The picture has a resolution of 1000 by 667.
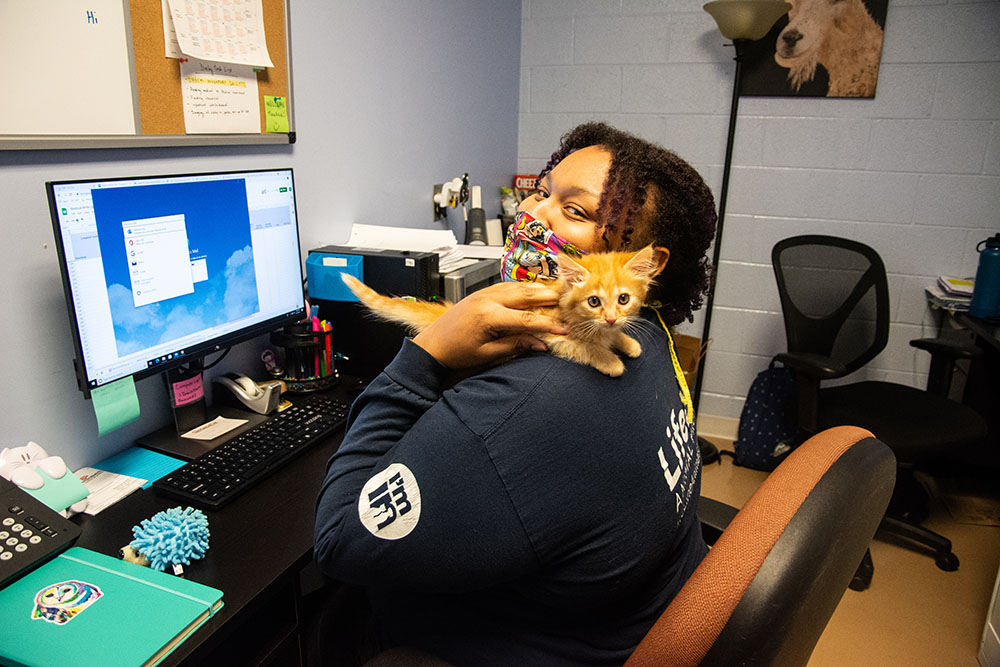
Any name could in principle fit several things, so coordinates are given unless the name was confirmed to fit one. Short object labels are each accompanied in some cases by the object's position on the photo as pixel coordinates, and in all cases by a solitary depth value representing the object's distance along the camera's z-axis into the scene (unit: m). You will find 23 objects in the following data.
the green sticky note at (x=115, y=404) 1.18
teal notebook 0.77
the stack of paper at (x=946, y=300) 2.54
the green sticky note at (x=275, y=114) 1.66
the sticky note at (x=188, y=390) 1.38
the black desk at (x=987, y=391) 2.70
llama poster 2.63
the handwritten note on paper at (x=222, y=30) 1.37
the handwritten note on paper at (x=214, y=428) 1.39
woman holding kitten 0.75
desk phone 0.87
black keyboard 1.13
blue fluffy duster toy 0.95
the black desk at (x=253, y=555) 0.92
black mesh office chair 2.33
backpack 2.90
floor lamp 2.45
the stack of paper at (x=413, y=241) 1.96
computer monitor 1.10
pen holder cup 1.62
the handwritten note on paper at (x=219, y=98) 1.43
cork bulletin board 1.11
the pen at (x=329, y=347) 1.68
